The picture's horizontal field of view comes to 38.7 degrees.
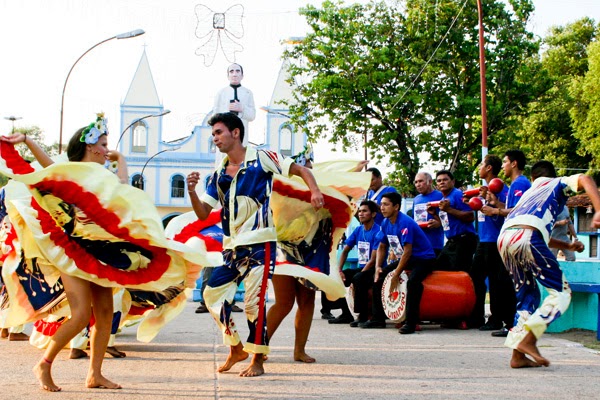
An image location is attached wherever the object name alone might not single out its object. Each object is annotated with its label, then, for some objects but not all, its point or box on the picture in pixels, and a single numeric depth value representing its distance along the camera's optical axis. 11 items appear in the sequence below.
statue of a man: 17.17
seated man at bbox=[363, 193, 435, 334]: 9.87
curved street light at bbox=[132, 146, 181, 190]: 60.85
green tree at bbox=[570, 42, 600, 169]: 44.66
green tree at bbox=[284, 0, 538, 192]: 31.48
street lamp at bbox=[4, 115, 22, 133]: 48.22
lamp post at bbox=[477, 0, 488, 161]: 22.61
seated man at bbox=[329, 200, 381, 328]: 10.73
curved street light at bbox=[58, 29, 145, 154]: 25.99
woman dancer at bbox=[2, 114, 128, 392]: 5.45
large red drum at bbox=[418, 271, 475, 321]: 9.99
